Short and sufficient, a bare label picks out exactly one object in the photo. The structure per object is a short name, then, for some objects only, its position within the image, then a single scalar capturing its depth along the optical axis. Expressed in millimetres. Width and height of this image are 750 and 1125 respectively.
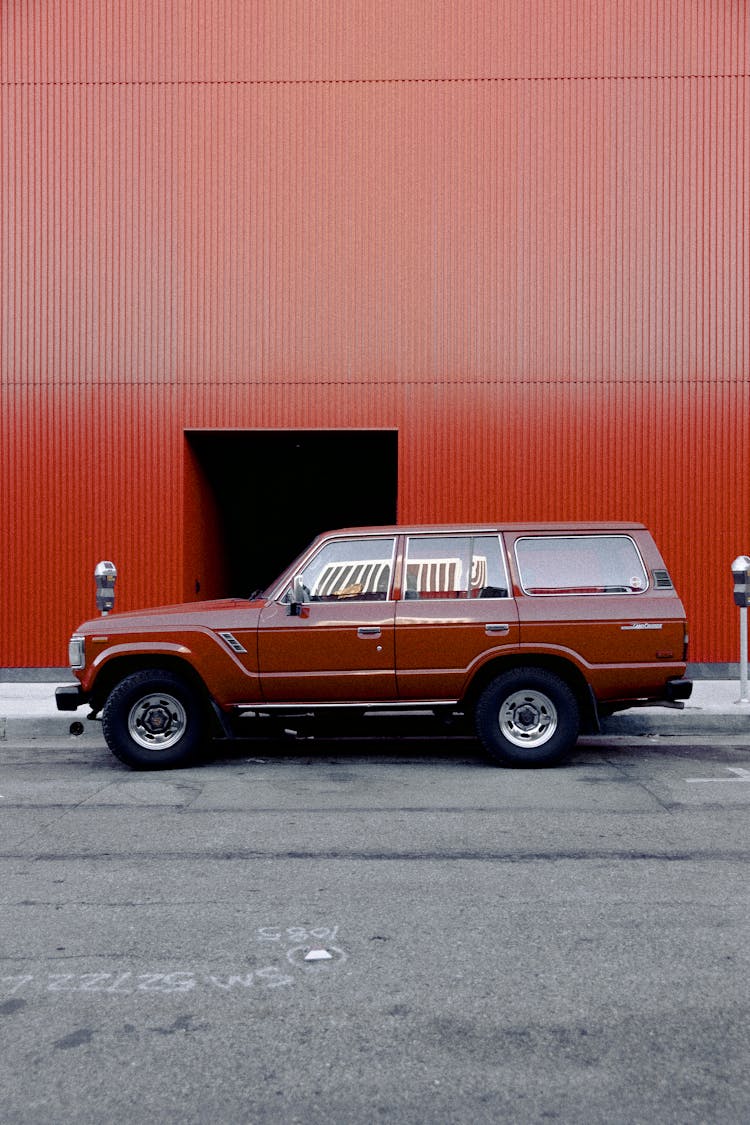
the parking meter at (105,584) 9500
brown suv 7316
